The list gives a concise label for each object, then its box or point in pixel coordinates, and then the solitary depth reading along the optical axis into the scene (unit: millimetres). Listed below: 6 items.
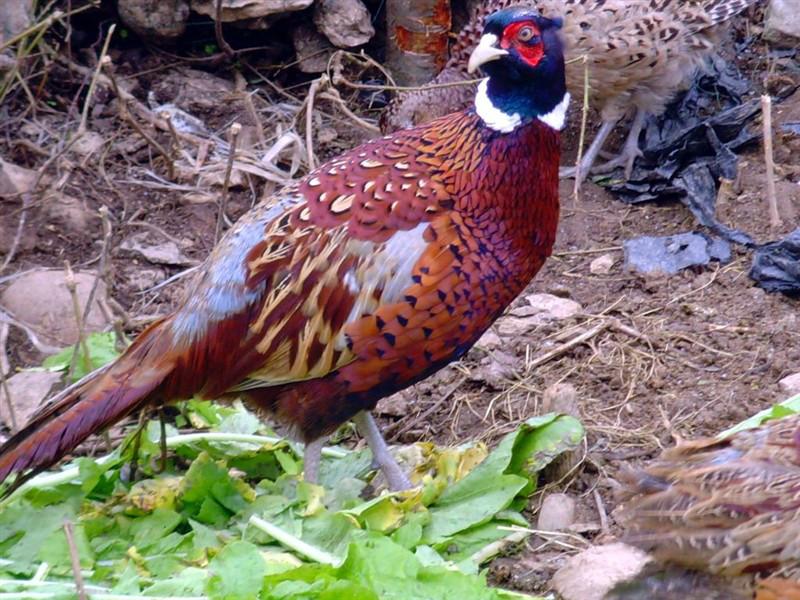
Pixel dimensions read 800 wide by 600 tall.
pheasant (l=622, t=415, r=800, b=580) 5105
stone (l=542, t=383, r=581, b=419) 8172
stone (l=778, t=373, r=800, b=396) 8281
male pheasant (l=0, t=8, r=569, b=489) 7336
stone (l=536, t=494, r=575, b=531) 7492
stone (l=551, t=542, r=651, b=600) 6406
